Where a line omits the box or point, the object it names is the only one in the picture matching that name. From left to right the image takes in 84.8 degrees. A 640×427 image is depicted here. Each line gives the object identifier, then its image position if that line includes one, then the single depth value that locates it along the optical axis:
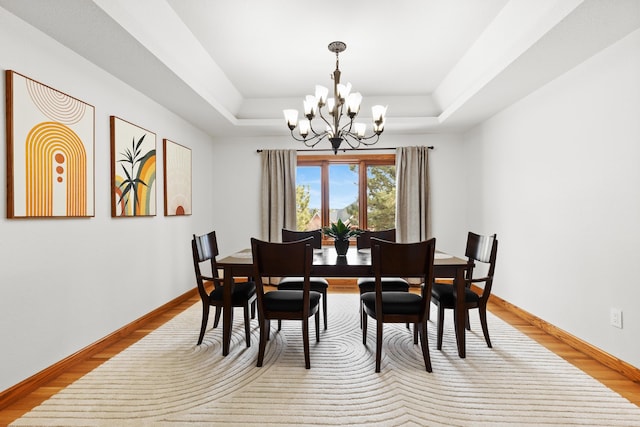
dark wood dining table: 2.53
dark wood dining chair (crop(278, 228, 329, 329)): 3.20
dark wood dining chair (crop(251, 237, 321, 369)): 2.36
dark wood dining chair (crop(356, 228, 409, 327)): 3.20
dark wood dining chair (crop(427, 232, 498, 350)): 2.64
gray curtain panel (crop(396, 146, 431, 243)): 5.03
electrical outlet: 2.38
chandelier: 2.88
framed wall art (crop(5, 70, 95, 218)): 2.02
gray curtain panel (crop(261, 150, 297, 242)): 5.14
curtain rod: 4.95
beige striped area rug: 1.83
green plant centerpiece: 2.99
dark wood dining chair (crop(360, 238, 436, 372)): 2.27
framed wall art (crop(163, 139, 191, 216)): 3.86
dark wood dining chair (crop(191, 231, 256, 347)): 2.74
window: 5.40
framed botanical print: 2.95
